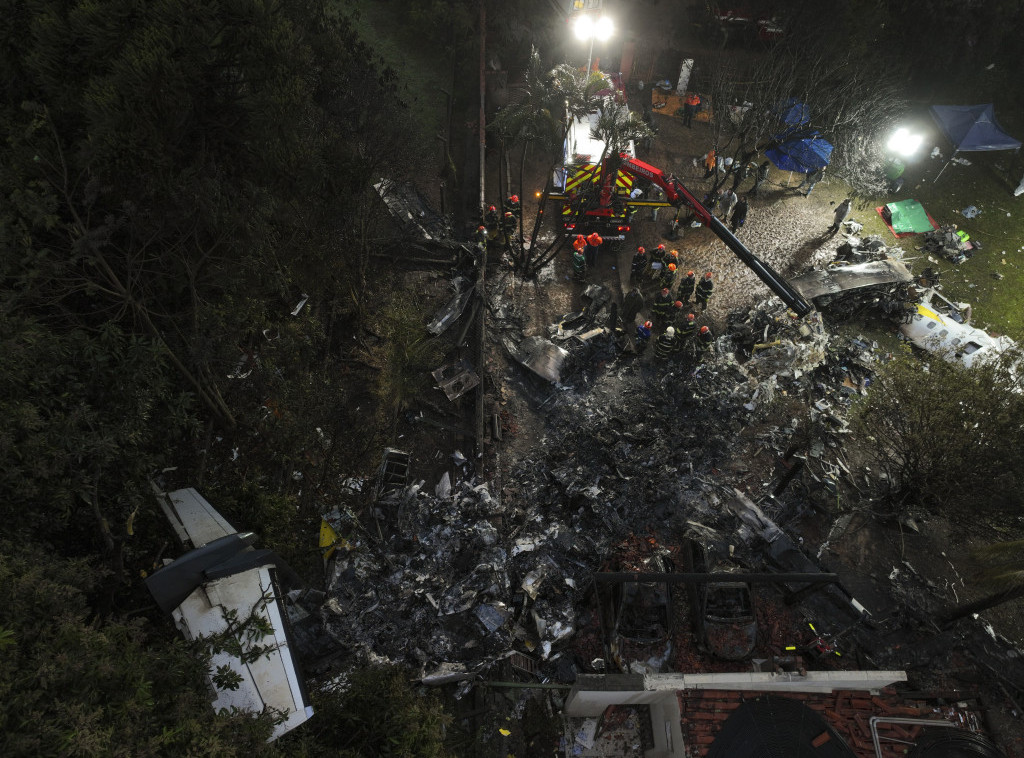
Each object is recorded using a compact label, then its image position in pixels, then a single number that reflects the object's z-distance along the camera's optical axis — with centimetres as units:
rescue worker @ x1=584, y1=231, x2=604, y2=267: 1525
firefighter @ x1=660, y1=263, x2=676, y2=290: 1488
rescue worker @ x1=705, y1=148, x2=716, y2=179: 1872
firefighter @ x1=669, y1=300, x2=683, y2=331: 1365
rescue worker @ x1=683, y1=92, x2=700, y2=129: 1989
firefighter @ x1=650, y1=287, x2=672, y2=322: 1367
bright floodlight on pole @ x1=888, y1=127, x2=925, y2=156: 1812
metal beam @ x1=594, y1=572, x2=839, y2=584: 889
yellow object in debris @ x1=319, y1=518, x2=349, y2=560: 1028
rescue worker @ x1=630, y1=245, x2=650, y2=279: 1532
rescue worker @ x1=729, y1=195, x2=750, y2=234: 1683
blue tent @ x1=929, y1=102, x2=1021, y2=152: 1858
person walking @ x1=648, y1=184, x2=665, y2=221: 1720
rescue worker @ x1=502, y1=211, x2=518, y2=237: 1558
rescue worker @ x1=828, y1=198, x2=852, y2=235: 1667
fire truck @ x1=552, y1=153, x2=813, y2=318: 1523
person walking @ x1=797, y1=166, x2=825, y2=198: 1812
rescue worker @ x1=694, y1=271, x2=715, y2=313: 1450
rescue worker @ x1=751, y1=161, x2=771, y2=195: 1825
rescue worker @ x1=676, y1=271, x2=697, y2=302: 1495
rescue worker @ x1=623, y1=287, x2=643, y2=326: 1417
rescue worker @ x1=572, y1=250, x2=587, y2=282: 1526
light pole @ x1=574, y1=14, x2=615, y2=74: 1592
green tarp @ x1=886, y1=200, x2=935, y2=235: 1755
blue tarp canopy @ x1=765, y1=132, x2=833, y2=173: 1691
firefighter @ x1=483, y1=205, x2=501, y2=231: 1570
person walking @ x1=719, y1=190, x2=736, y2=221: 1722
